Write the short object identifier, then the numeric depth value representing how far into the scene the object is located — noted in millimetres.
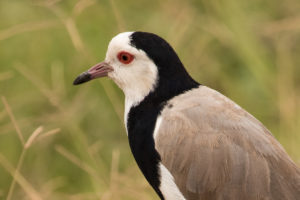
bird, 8586
